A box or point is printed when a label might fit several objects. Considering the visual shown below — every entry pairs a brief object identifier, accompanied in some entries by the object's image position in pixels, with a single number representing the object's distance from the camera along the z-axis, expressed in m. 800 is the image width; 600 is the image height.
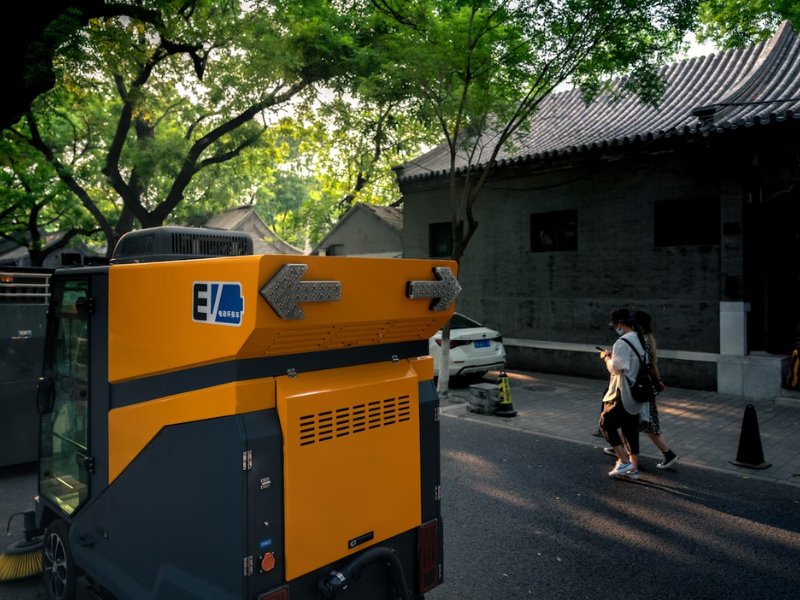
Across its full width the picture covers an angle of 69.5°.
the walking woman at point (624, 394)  6.14
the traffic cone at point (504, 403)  9.48
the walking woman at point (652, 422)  6.52
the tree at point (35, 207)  21.53
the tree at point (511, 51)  9.95
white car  11.64
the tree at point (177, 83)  12.94
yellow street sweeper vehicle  2.61
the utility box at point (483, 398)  9.56
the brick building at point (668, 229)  10.81
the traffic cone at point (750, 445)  6.75
